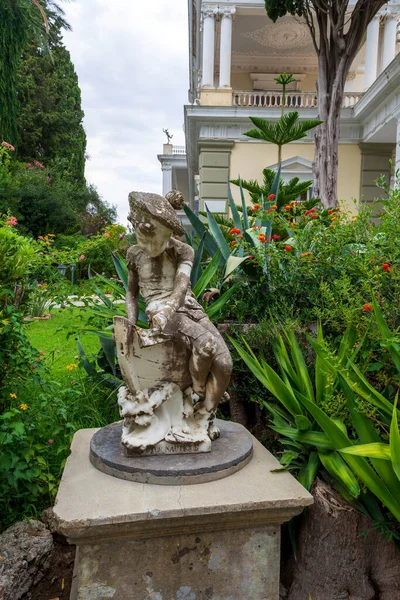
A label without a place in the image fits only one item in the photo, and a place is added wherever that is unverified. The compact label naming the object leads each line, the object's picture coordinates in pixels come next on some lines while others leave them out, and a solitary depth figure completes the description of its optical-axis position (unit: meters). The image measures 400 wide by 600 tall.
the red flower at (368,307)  2.23
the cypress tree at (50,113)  19.45
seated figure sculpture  1.86
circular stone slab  1.77
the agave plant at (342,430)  1.77
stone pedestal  1.61
